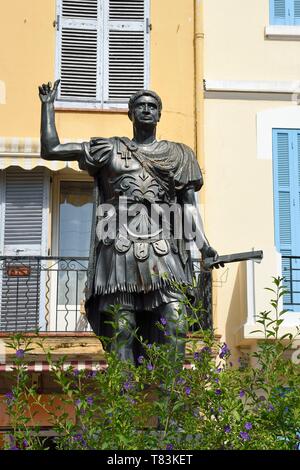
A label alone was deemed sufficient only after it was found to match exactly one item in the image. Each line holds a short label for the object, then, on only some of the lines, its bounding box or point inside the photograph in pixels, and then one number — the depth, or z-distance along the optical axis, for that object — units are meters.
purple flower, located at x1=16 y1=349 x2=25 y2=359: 7.70
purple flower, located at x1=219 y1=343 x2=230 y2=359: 8.07
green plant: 7.28
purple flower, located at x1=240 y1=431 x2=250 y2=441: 7.26
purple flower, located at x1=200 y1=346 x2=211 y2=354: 7.85
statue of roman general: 9.37
